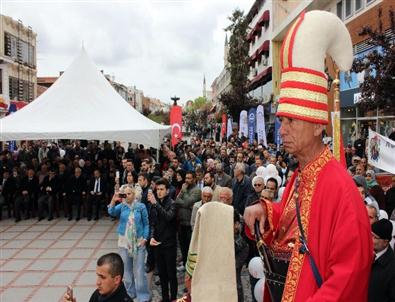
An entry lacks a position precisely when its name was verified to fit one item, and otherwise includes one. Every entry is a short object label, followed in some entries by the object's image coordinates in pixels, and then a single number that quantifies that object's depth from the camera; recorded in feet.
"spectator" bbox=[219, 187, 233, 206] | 17.92
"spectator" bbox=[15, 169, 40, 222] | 37.63
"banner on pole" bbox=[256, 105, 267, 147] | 50.67
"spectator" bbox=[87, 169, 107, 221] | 37.58
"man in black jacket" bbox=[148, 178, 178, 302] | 19.11
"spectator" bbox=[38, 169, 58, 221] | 37.68
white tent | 36.11
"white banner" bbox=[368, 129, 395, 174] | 20.16
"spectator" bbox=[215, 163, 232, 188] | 28.07
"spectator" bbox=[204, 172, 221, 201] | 23.98
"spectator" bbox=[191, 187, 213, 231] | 19.44
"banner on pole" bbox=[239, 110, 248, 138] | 65.92
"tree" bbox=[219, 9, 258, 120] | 113.09
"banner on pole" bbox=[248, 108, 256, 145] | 58.85
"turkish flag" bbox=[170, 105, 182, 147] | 52.86
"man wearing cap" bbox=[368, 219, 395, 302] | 10.44
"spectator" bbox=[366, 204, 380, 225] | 13.76
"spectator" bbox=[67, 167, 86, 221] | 37.60
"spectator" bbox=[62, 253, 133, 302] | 11.16
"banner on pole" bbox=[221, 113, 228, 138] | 87.94
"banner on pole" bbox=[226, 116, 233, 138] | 79.13
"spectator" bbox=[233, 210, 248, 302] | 14.65
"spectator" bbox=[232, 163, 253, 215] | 25.76
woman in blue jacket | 19.53
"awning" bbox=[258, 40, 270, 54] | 109.91
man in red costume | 5.32
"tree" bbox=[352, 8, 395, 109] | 28.12
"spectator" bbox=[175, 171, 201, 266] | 22.21
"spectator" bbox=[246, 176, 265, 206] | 22.59
